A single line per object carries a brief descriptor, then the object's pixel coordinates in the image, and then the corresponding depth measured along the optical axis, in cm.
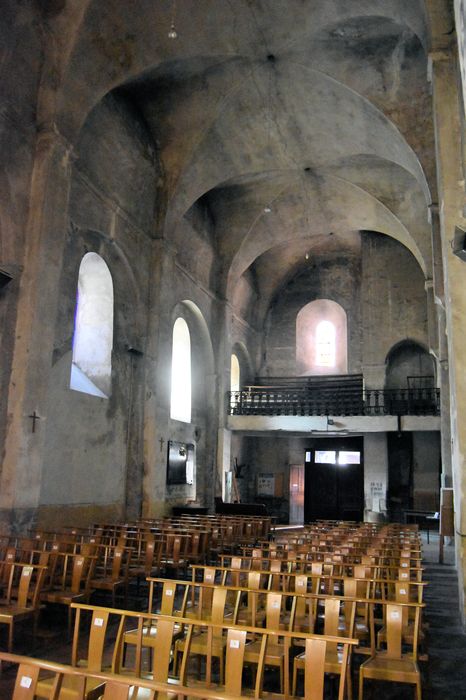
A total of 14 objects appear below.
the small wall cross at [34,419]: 1053
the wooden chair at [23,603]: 547
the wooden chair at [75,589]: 632
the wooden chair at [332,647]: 409
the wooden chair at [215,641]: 442
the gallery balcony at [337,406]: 1992
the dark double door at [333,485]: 2427
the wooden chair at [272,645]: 425
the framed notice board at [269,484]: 2502
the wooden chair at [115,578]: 706
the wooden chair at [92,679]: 342
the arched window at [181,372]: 1942
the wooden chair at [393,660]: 414
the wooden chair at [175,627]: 439
